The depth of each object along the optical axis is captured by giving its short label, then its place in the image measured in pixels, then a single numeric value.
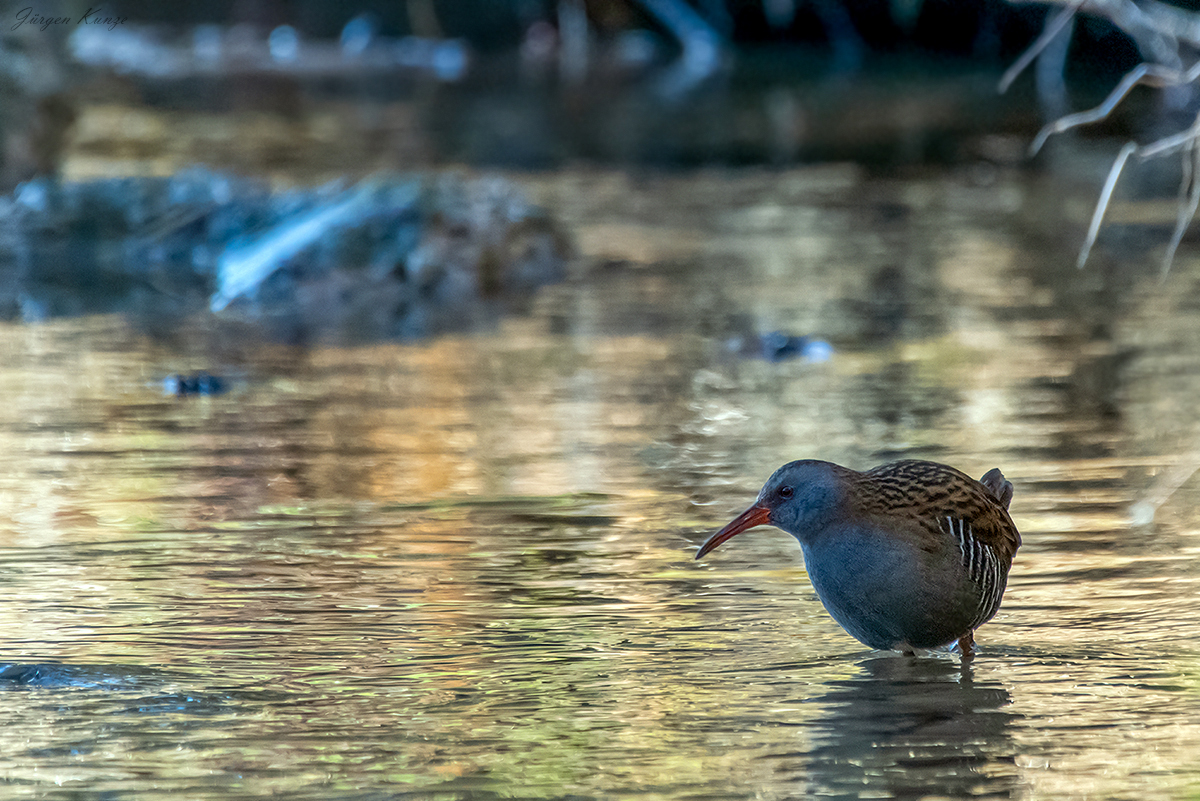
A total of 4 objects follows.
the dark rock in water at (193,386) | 21.20
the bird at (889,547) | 10.99
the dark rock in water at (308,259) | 27.23
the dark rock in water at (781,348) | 23.05
